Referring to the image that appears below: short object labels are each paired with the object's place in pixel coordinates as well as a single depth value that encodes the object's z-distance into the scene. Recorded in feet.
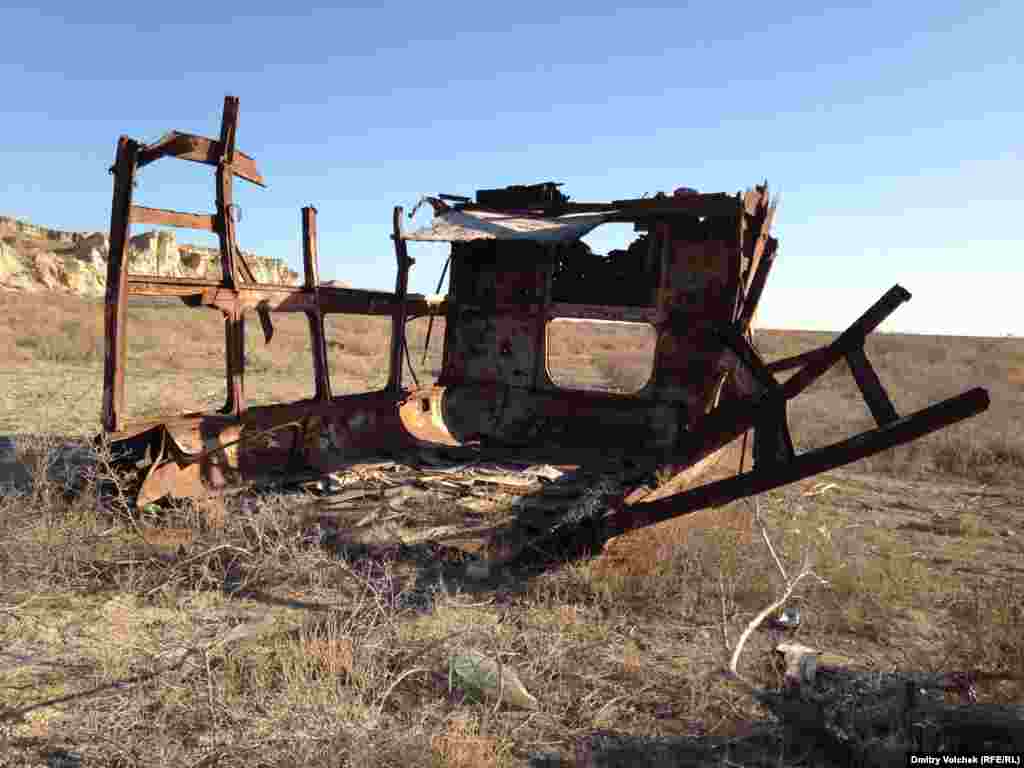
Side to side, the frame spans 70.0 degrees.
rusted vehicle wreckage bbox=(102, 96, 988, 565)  16.40
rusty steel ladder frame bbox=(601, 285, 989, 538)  14.21
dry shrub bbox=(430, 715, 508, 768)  9.70
